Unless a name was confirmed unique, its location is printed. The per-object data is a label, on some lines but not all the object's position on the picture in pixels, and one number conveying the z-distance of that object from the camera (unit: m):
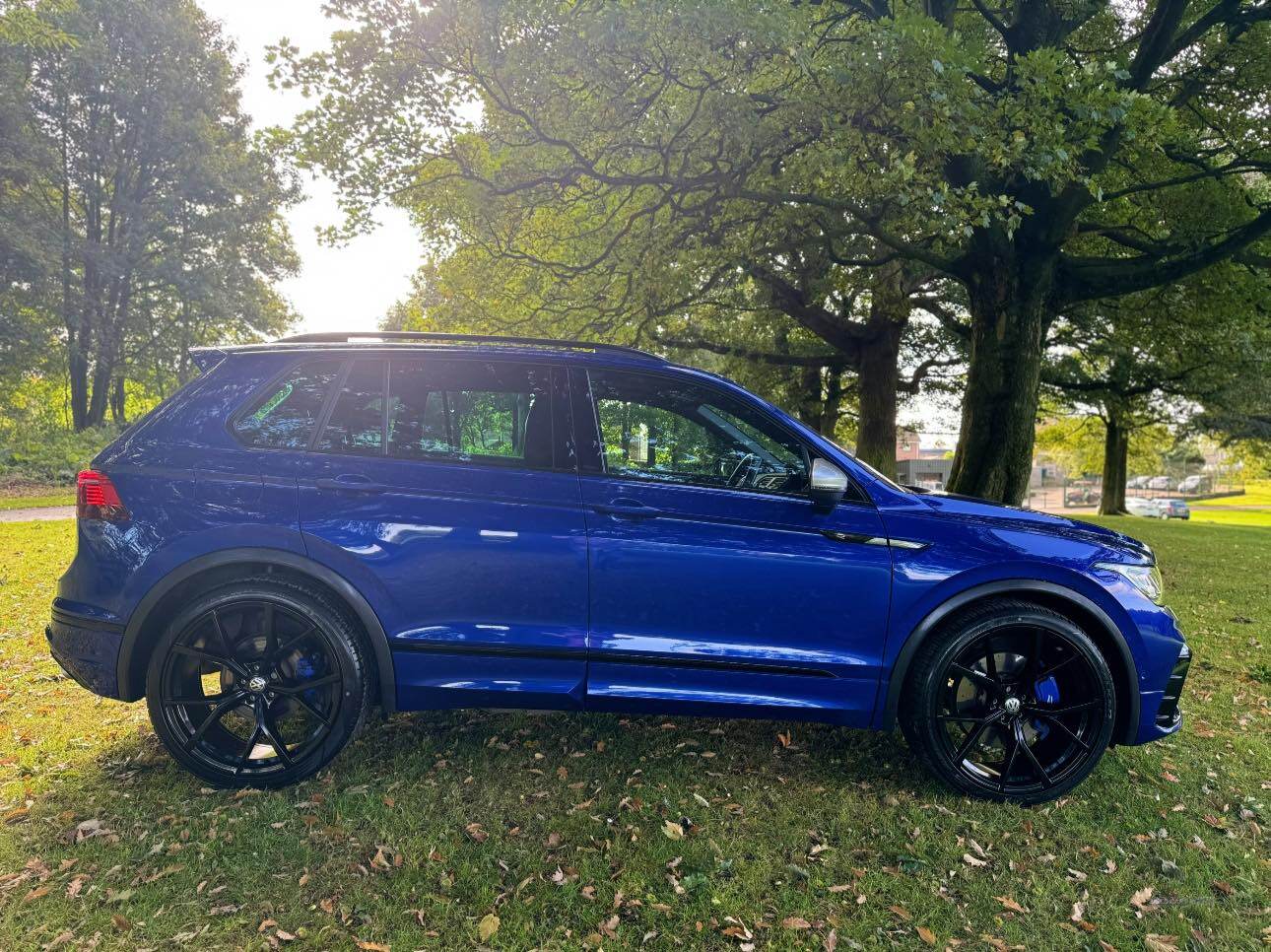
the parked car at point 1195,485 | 69.00
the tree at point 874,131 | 5.52
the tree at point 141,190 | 23.81
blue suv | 2.90
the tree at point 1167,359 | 10.88
